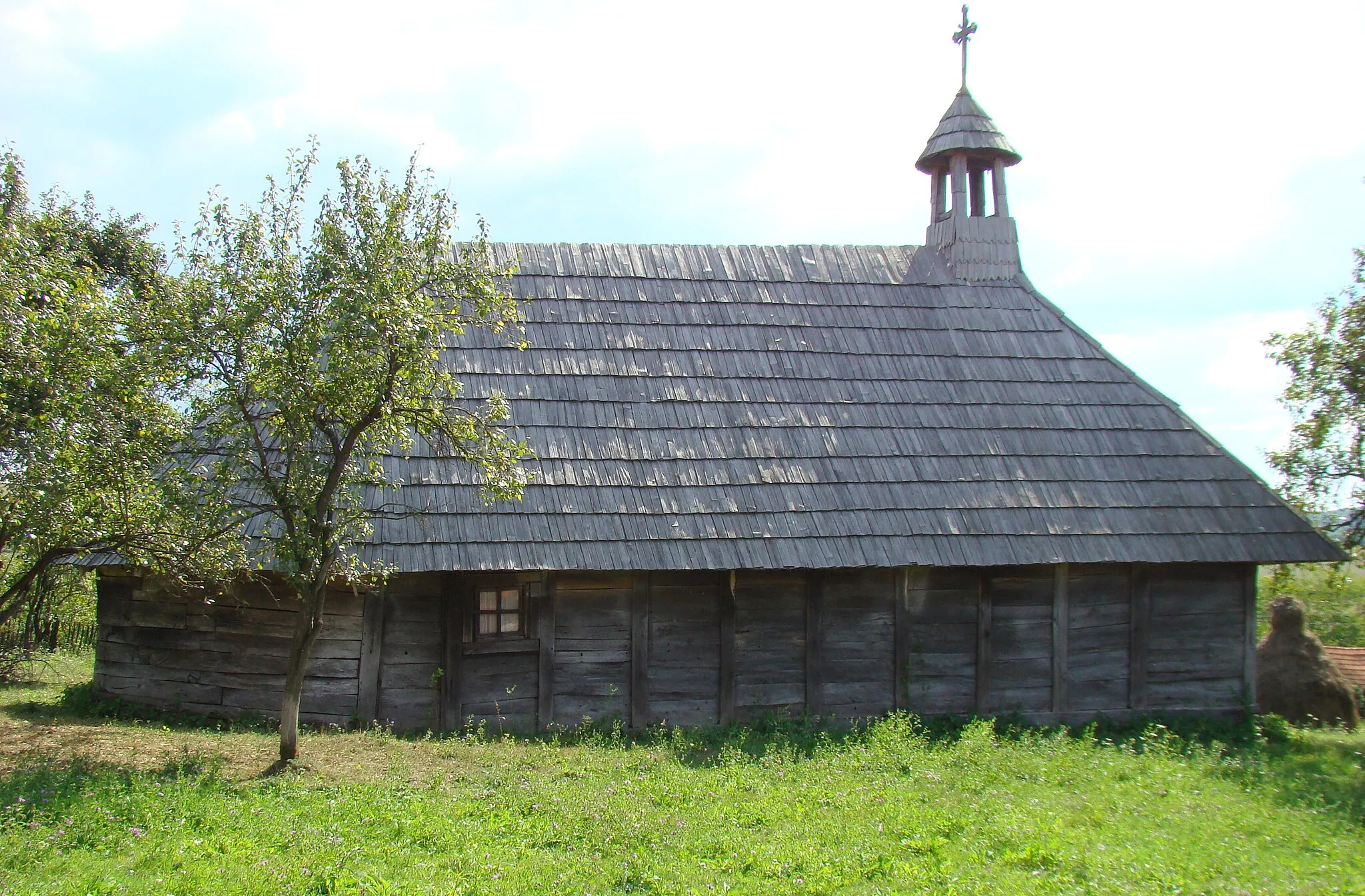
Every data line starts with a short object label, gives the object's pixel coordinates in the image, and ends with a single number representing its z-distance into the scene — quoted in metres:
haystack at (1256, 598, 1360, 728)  14.29
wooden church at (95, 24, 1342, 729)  10.22
